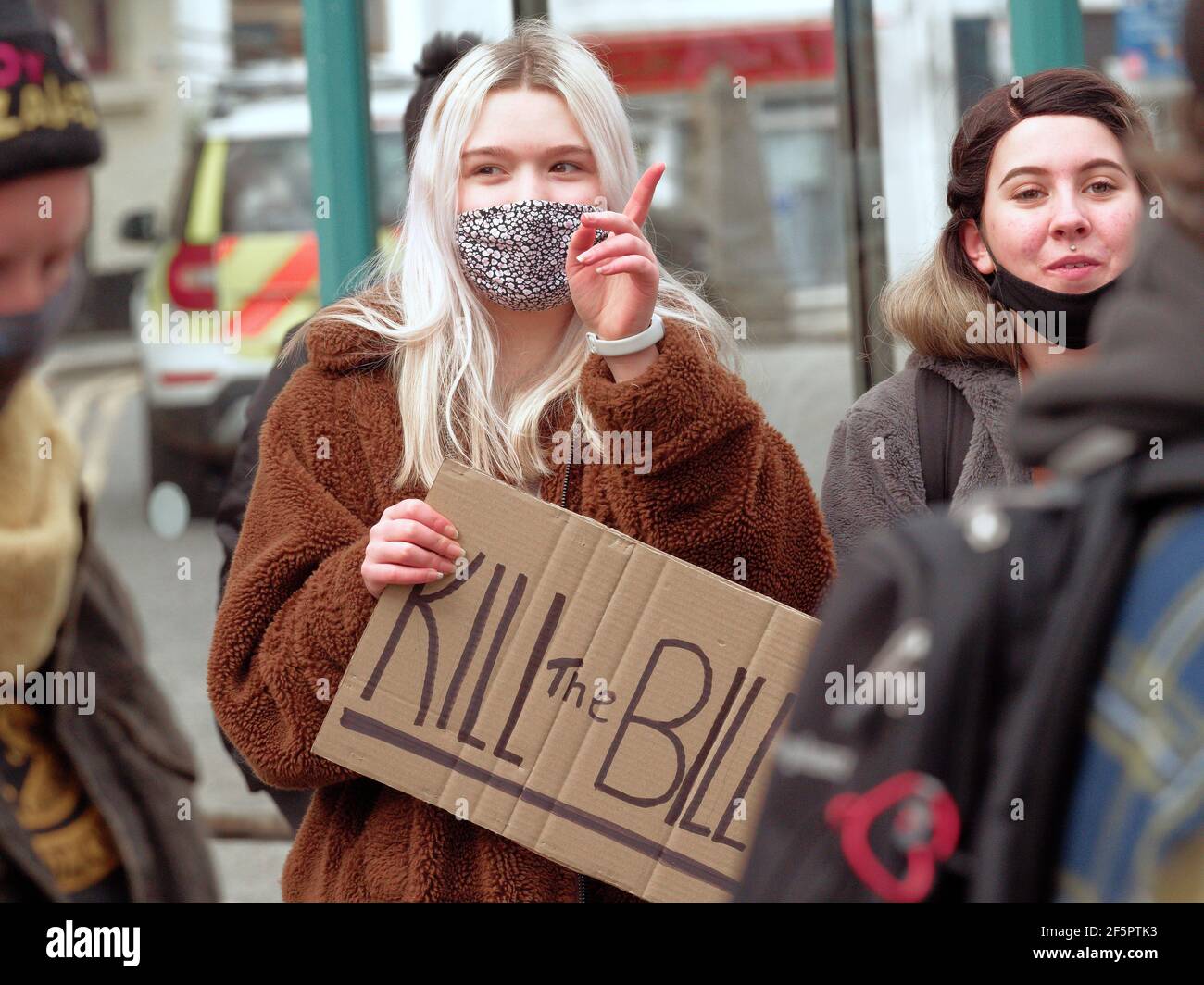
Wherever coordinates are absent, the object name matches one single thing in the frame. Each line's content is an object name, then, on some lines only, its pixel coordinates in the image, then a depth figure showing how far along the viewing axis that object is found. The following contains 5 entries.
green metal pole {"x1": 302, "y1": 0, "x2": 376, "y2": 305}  3.11
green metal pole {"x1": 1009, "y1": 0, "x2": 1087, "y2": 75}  3.00
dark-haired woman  2.39
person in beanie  1.20
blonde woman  2.02
